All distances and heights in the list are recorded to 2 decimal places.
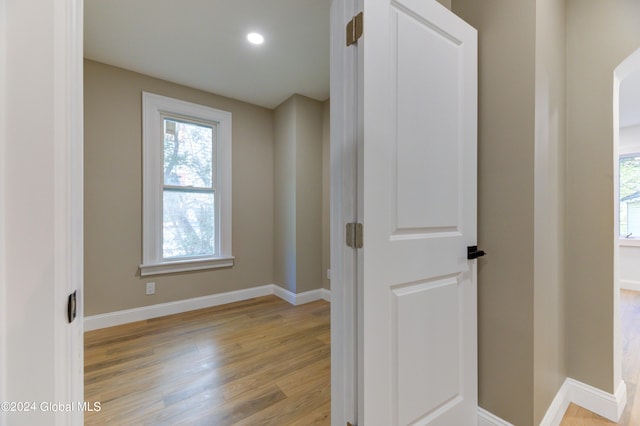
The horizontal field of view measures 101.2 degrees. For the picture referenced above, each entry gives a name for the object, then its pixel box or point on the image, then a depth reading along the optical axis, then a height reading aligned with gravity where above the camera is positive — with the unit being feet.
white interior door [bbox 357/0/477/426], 3.14 -0.04
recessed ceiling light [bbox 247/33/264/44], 7.42 +4.98
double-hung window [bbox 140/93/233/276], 9.45 +0.99
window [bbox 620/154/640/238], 13.47 +0.79
